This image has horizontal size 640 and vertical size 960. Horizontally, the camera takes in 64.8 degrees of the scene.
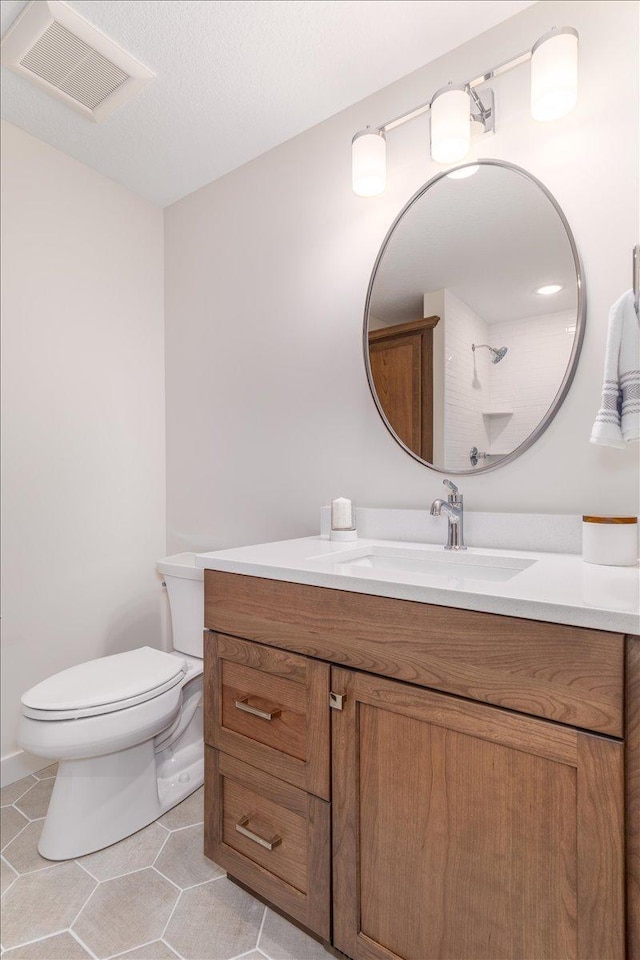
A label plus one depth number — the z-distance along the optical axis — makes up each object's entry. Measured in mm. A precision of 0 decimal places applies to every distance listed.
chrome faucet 1391
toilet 1371
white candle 1570
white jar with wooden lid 1089
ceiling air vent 1414
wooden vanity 739
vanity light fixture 1216
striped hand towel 1129
